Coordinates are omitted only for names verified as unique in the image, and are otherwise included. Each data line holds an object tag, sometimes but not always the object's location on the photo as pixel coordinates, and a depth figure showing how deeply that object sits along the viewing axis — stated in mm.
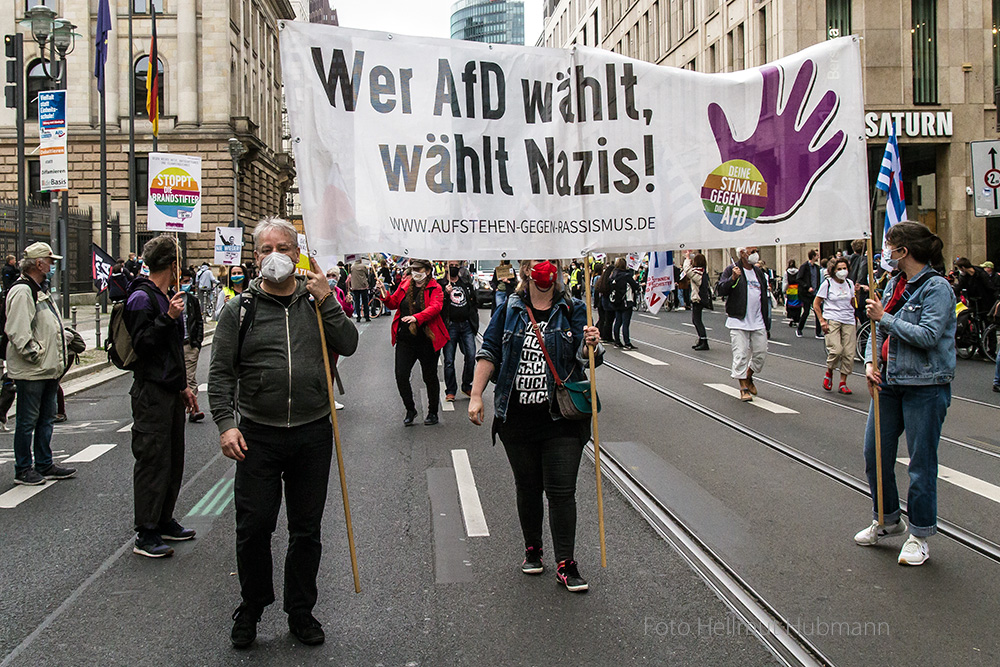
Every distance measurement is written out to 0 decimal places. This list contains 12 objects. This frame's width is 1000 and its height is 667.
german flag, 26109
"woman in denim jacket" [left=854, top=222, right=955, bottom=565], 5234
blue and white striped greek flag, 6461
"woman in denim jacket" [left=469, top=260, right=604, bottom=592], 5012
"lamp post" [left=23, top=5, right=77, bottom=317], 17844
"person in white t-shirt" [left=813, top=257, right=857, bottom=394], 12250
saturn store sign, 35719
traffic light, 18102
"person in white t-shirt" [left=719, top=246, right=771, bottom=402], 11703
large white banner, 4762
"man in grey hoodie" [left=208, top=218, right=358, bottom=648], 4266
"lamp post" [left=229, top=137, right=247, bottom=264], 34188
